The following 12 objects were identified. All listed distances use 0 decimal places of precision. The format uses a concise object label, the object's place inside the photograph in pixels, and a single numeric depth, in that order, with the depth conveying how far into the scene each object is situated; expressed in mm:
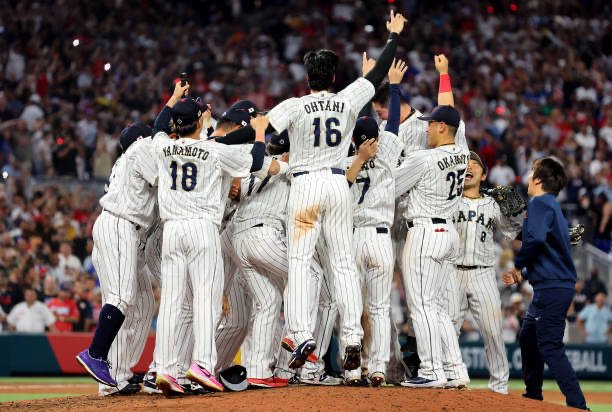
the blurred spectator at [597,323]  31328
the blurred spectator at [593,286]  32162
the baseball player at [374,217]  16719
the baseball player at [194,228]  15523
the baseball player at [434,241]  16781
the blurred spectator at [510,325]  31047
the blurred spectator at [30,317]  29078
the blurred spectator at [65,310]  29219
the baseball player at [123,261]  16203
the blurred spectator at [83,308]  29078
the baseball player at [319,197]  15742
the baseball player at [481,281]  18828
